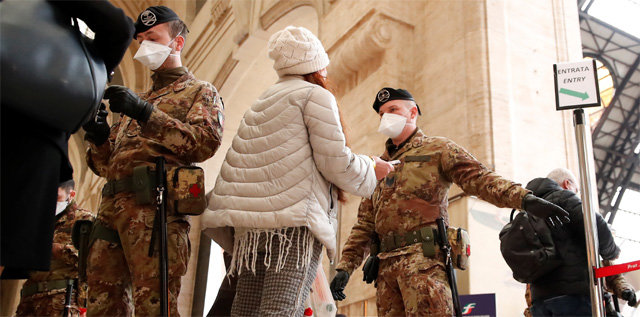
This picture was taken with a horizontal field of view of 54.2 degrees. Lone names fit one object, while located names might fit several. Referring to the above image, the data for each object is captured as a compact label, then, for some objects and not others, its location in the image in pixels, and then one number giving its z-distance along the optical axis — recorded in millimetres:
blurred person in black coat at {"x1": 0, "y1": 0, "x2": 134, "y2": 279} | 1649
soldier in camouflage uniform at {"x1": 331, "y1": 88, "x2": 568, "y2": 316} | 3279
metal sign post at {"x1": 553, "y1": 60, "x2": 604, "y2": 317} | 3342
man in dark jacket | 3871
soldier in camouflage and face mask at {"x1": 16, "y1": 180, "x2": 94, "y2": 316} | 4637
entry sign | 3645
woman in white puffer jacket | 2488
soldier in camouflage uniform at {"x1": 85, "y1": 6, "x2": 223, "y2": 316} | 2617
